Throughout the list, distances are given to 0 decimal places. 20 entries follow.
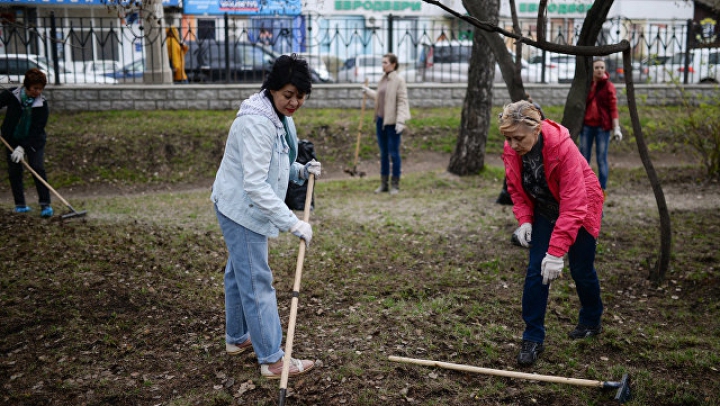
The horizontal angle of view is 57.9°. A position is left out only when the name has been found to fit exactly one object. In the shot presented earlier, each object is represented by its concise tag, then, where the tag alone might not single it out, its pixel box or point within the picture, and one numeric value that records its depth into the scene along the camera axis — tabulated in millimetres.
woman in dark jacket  7918
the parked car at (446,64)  16375
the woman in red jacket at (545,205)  3869
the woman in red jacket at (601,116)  8922
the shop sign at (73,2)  16314
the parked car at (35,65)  14716
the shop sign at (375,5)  28828
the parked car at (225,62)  15062
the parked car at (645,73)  16734
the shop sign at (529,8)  28359
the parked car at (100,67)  16828
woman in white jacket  3572
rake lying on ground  3822
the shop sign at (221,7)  18141
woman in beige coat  9391
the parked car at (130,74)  16331
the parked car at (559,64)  16812
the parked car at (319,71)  16594
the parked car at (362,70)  16828
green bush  9930
